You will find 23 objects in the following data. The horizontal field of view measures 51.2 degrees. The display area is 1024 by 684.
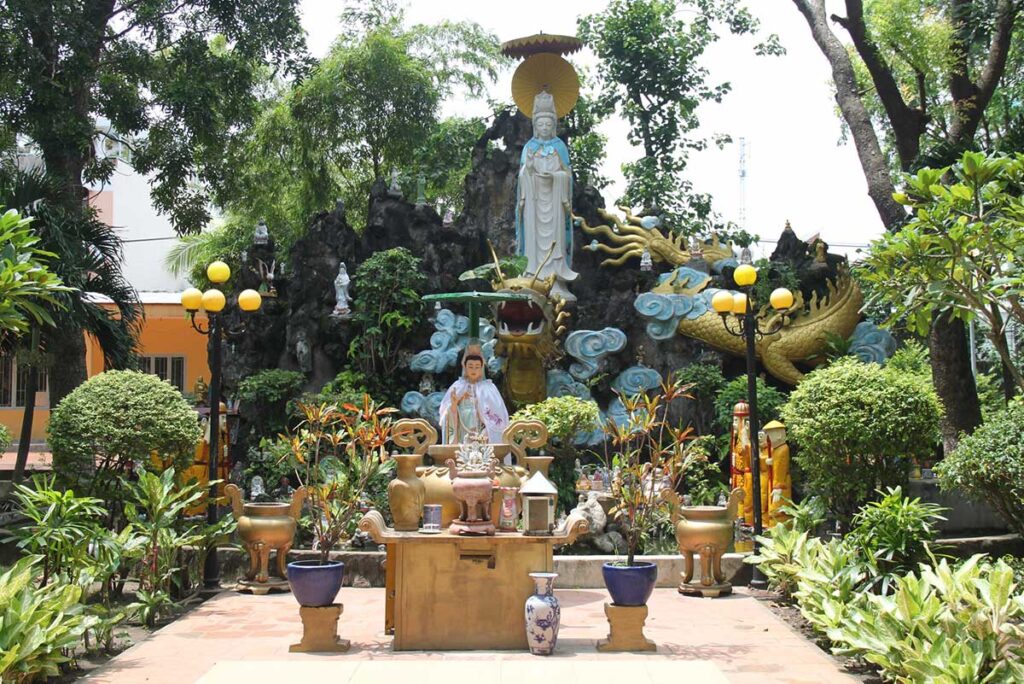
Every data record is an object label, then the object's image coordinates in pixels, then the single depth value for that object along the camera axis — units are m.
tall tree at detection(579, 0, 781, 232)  24.00
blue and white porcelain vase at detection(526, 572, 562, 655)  7.32
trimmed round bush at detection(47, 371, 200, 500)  10.10
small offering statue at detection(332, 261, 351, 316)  17.94
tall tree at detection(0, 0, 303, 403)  15.43
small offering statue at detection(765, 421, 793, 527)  11.37
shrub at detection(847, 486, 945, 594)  8.11
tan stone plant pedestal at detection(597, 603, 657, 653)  7.58
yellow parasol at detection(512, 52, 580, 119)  19.12
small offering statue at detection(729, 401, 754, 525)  12.32
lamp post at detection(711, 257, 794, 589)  10.66
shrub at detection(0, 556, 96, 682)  6.37
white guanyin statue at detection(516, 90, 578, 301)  18.38
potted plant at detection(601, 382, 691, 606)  7.60
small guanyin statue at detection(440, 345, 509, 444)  9.98
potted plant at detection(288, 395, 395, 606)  9.41
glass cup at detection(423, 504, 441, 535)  7.83
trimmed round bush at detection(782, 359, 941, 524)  9.76
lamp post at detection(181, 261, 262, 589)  10.28
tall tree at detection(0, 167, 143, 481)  12.61
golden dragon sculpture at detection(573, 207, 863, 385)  17.17
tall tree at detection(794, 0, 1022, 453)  12.52
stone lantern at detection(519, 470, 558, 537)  7.70
